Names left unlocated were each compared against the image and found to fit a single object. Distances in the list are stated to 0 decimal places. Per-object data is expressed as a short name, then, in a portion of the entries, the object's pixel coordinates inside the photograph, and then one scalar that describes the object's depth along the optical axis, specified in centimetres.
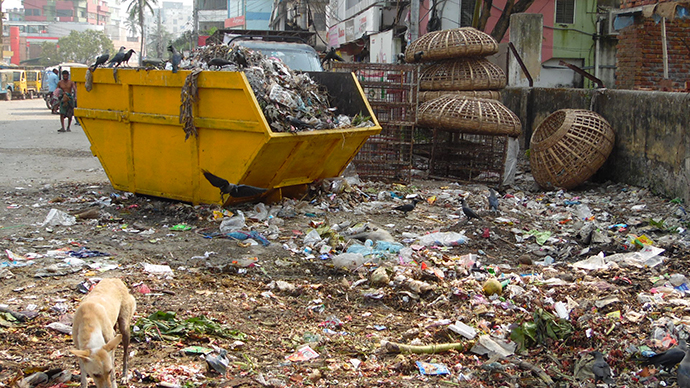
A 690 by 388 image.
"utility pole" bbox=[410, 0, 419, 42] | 1437
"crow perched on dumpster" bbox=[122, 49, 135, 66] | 769
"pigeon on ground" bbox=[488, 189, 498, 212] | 711
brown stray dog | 280
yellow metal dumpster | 631
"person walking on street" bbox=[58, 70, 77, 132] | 1577
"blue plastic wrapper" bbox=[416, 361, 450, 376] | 352
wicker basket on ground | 868
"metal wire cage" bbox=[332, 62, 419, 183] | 883
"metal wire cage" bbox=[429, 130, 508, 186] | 955
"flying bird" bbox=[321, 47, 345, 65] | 973
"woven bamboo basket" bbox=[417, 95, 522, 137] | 891
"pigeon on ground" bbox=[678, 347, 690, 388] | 315
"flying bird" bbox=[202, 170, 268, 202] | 623
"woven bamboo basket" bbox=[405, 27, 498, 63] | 1082
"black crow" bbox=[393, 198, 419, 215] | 701
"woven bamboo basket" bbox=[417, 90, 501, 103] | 1084
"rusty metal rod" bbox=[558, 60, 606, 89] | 1013
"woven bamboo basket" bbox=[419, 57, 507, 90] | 1098
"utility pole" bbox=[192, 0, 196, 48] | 4716
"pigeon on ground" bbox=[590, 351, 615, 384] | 340
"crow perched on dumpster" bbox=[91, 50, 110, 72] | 753
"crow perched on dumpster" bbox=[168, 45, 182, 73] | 668
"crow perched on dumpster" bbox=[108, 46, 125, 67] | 758
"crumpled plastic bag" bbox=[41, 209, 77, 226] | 638
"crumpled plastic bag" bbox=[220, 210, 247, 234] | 618
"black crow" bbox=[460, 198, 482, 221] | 638
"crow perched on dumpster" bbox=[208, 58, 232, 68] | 677
